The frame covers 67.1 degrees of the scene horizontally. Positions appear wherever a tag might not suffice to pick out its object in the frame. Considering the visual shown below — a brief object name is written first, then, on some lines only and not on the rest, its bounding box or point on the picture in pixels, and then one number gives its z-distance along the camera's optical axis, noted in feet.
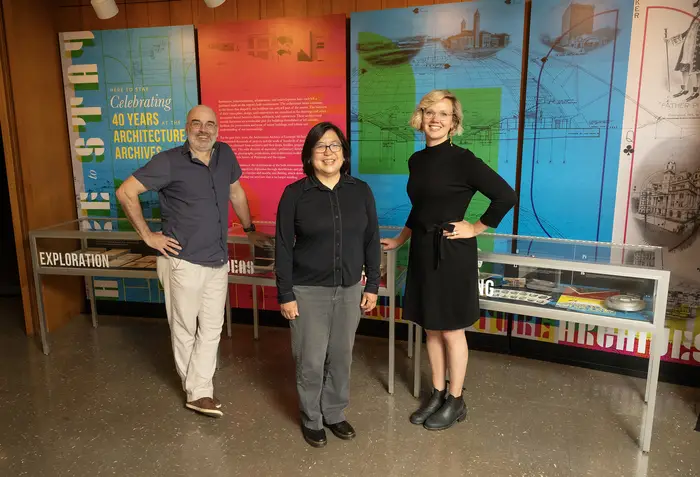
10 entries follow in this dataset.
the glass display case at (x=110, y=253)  11.05
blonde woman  7.97
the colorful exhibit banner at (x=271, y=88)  12.22
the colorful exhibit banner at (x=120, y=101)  13.15
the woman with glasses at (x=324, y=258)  7.61
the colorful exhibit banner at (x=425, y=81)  10.97
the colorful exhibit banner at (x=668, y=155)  9.67
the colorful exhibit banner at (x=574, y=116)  10.14
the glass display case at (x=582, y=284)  8.01
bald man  8.73
